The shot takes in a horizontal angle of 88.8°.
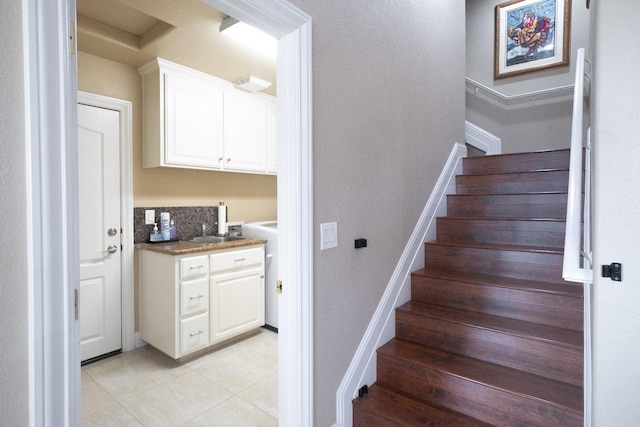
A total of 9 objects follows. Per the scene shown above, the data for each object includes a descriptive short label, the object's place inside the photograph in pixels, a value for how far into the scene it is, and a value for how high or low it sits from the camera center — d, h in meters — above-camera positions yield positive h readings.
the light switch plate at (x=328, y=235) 1.52 -0.13
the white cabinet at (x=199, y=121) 2.74 +0.79
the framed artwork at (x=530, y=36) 3.58 +1.97
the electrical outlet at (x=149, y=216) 2.94 -0.08
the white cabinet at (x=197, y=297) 2.54 -0.75
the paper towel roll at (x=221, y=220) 3.35 -0.13
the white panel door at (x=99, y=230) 2.59 -0.18
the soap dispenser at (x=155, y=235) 2.93 -0.25
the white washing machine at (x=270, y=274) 3.17 -0.65
